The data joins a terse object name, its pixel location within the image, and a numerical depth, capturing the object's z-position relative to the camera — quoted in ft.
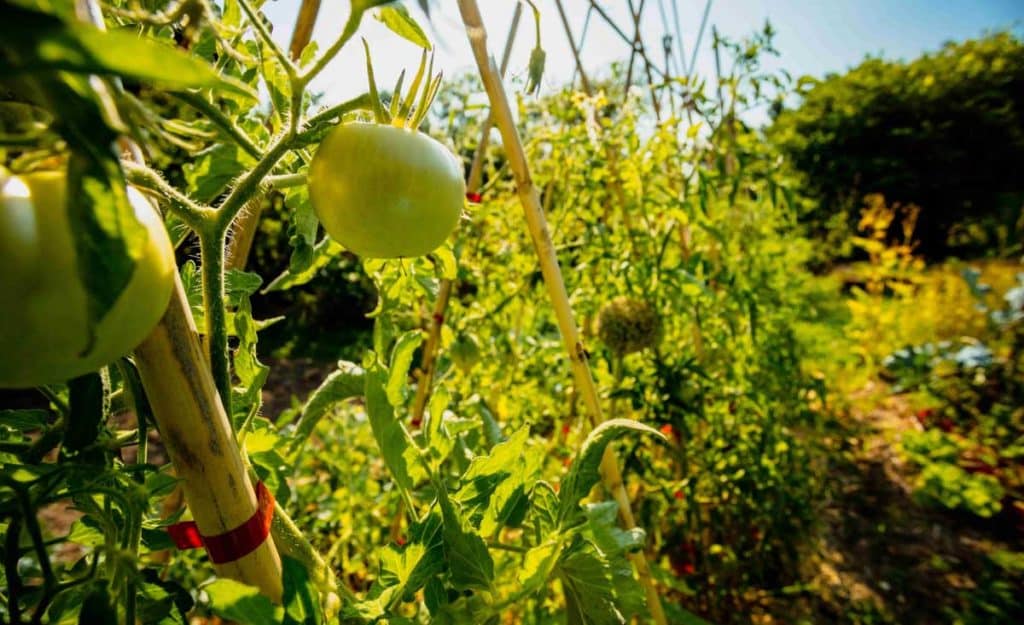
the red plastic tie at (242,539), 1.09
